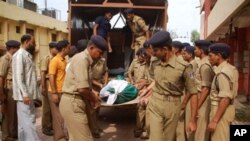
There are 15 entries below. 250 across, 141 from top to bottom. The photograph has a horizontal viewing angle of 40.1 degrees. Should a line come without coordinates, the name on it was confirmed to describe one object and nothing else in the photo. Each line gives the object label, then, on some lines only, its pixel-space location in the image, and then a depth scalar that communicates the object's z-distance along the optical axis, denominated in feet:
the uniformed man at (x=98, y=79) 19.83
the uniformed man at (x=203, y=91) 14.23
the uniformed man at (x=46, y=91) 19.51
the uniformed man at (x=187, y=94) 14.39
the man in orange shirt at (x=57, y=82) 16.92
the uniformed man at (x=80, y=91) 12.01
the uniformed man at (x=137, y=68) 20.95
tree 241.76
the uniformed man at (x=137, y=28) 26.32
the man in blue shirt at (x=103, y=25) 25.84
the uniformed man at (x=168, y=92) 12.39
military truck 25.63
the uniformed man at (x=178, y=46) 20.22
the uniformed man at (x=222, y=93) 12.36
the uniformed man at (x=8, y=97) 18.11
